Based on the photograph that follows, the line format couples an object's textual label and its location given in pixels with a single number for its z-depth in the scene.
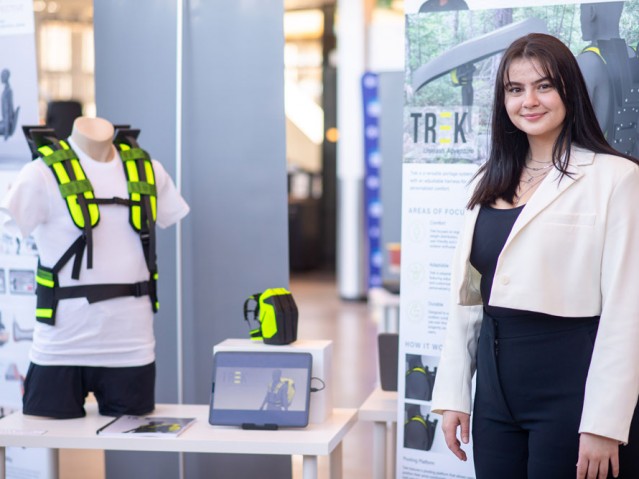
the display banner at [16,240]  3.62
